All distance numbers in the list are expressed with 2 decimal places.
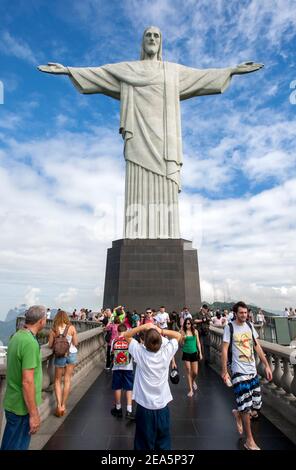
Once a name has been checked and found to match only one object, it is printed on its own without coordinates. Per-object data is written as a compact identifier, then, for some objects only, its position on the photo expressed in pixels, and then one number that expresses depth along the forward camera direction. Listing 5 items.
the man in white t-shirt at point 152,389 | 3.17
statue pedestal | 16.70
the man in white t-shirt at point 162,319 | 11.32
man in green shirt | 2.81
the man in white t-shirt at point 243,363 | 4.19
